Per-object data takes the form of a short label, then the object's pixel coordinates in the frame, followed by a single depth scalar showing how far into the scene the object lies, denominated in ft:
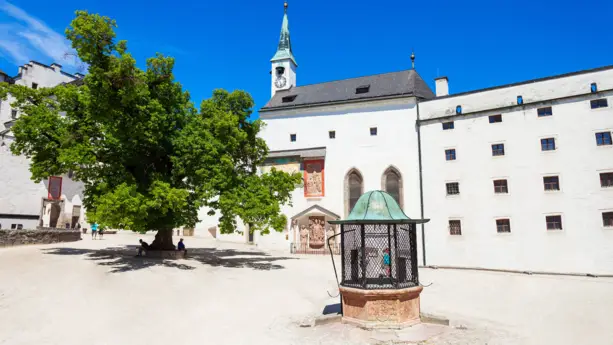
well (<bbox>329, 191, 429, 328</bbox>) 32.73
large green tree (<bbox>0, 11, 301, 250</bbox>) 59.16
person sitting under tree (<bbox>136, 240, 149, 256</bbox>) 73.68
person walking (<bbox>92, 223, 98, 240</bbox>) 114.11
